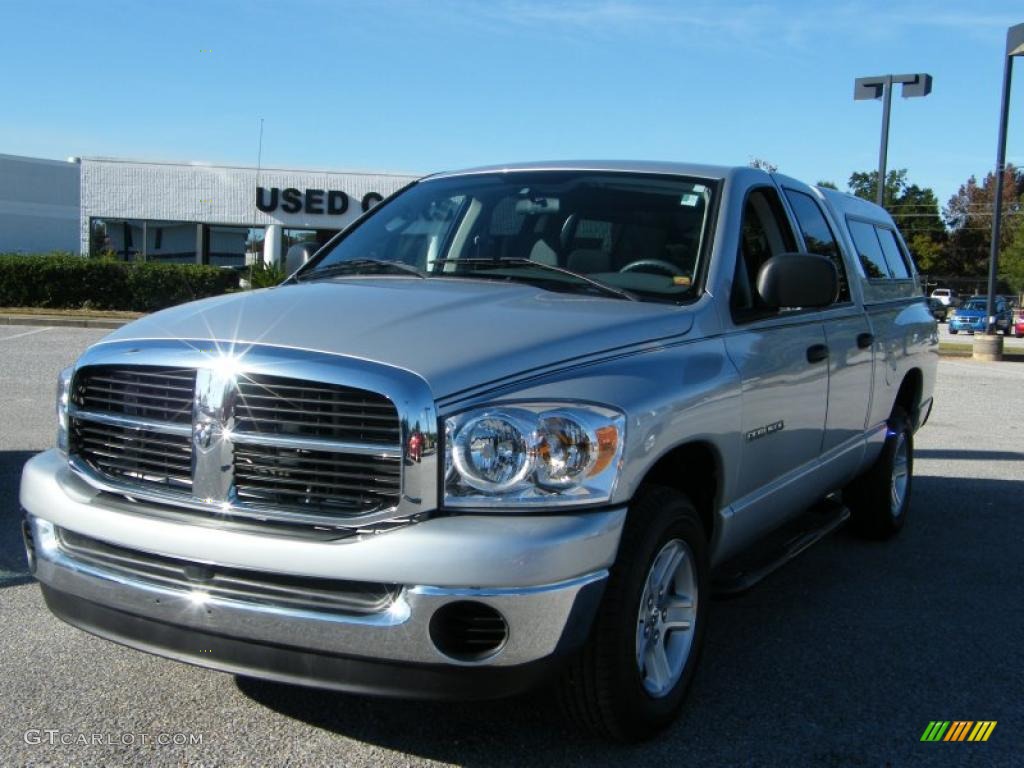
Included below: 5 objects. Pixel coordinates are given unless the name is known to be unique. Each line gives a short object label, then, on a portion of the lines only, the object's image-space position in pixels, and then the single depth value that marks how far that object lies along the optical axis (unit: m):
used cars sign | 34.50
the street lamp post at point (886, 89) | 25.25
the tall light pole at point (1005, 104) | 22.59
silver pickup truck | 2.76
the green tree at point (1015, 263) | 70.44
